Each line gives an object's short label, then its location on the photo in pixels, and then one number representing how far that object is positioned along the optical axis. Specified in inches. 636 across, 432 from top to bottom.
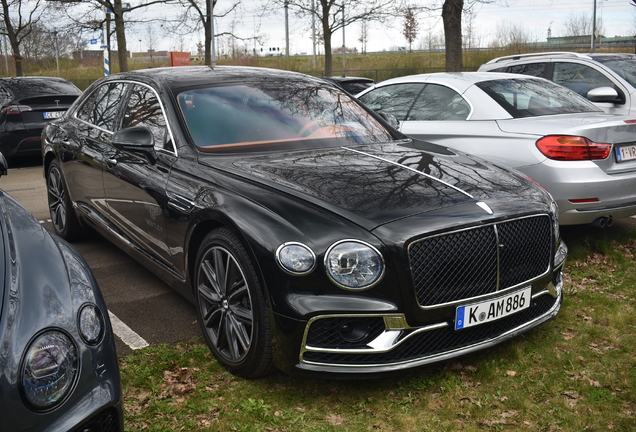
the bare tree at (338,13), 891.4
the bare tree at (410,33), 2423.7
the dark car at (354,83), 510.9
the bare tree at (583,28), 2130.9
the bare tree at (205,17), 860.0
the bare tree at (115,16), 742.5
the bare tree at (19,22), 900.6
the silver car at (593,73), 299.4
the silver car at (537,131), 195.6
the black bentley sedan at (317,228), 115.2
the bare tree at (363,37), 2649.1
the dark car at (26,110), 430.9
